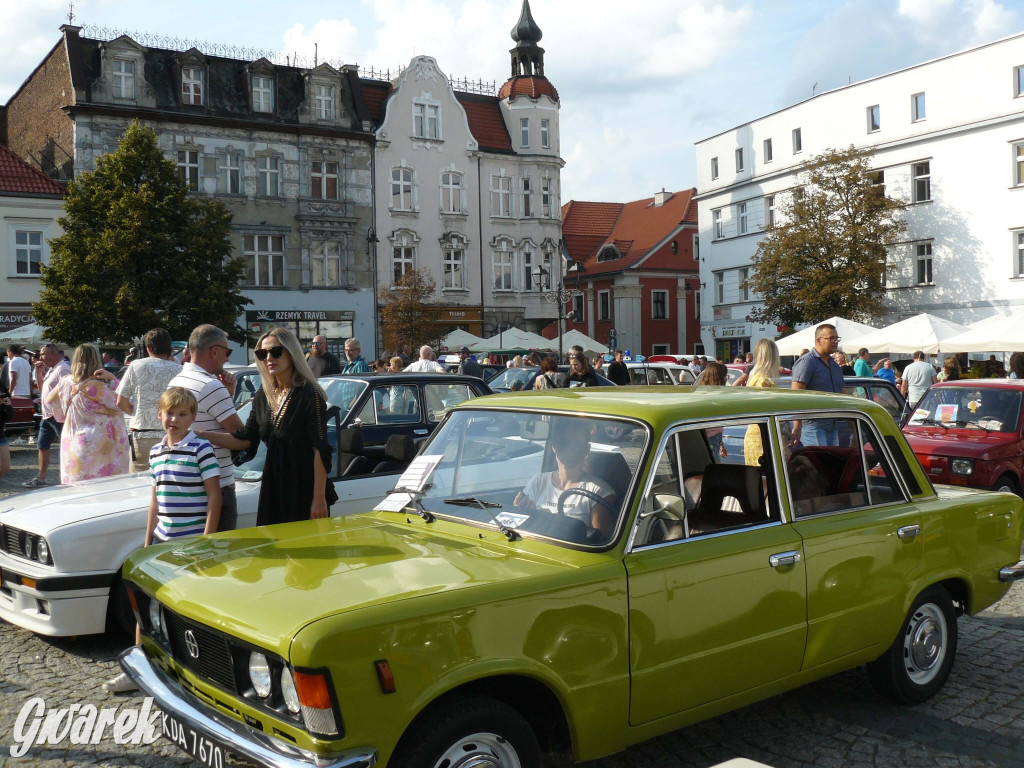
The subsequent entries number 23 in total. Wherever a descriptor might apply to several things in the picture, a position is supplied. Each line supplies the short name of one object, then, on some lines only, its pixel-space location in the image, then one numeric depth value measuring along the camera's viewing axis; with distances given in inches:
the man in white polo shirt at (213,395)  221.3
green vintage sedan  127.5
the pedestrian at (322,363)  499.8
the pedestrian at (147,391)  303.3
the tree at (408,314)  1659.7
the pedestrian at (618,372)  655.1
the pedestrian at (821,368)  368.5
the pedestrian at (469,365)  839.7
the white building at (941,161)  1439.5
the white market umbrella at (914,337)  831.7
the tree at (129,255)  1255.5
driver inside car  156.2
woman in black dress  221.0
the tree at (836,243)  1534.2
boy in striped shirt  206.1
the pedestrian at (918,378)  722.2
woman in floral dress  343.3
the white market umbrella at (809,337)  896.9
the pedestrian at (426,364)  614.7
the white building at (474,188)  1806.1
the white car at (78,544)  221.0
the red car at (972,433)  409.4
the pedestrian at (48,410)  511.5
